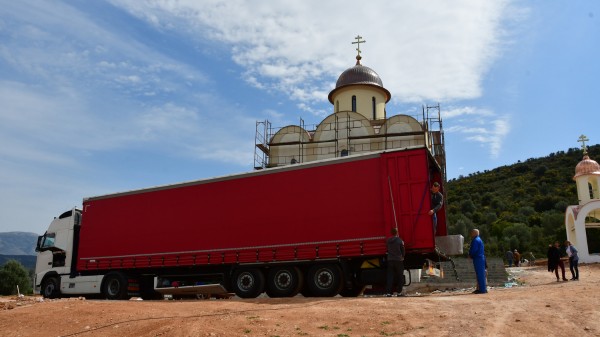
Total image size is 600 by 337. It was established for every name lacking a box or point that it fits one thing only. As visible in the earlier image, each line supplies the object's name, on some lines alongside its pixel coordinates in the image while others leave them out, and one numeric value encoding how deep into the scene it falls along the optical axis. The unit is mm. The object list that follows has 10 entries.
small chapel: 31719
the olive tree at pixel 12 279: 52781
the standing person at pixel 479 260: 12207
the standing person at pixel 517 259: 35828
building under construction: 30906
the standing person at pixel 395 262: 12422
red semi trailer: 13297
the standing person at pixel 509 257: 36281
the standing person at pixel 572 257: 18047
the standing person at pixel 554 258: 18609
